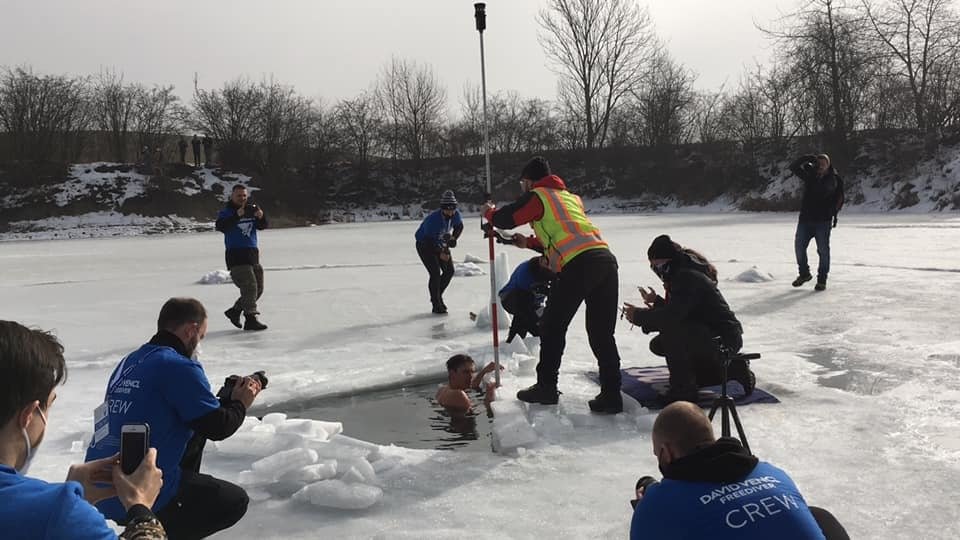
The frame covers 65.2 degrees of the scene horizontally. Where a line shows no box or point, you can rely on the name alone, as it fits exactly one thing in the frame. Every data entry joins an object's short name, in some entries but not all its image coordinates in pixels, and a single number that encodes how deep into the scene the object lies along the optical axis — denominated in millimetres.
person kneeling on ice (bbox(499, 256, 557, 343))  7016
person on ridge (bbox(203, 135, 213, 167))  39688
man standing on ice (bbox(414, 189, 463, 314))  9227
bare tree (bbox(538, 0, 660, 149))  45125
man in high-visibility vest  4773
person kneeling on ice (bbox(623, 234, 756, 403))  4617
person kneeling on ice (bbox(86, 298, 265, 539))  2641
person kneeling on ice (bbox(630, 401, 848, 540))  1786
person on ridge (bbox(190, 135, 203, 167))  38750
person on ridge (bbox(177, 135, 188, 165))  38938
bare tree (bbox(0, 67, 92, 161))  36750
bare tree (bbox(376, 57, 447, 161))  45781
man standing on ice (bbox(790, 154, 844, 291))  9625
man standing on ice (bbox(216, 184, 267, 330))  8172
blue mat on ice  4980
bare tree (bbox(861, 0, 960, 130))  31031
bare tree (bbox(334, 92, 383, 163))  44969
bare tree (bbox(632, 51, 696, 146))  42656
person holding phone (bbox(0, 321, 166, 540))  1311
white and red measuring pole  6004
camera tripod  3402
